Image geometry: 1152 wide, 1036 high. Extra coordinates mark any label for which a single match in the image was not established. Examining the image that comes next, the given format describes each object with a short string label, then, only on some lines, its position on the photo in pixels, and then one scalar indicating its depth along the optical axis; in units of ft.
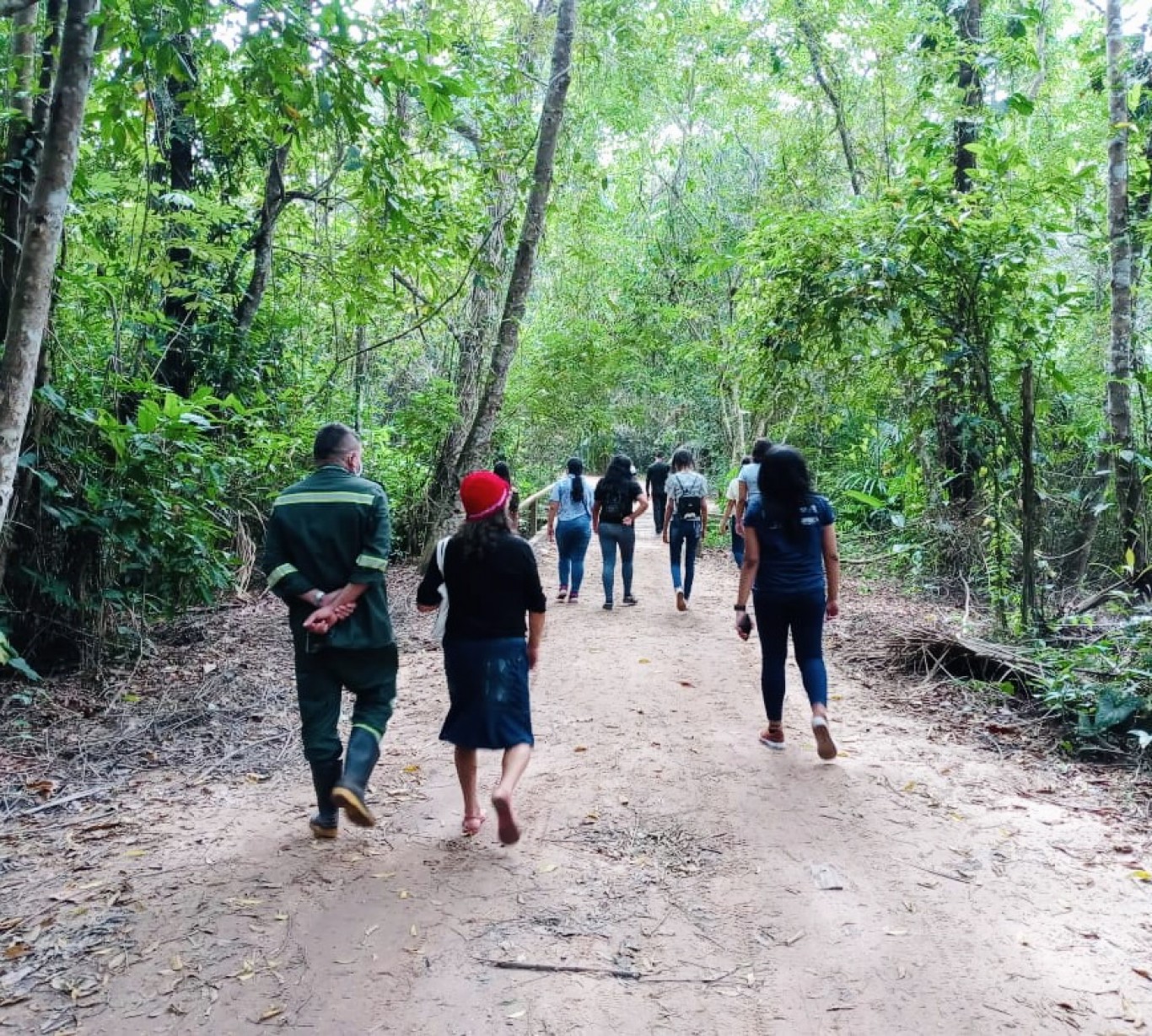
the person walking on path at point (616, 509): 31.19
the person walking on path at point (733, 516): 31.07
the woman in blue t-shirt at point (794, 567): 16.43
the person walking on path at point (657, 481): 46.44
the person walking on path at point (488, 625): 12.76
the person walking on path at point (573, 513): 30.91
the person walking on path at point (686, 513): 31.30
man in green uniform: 12.49
